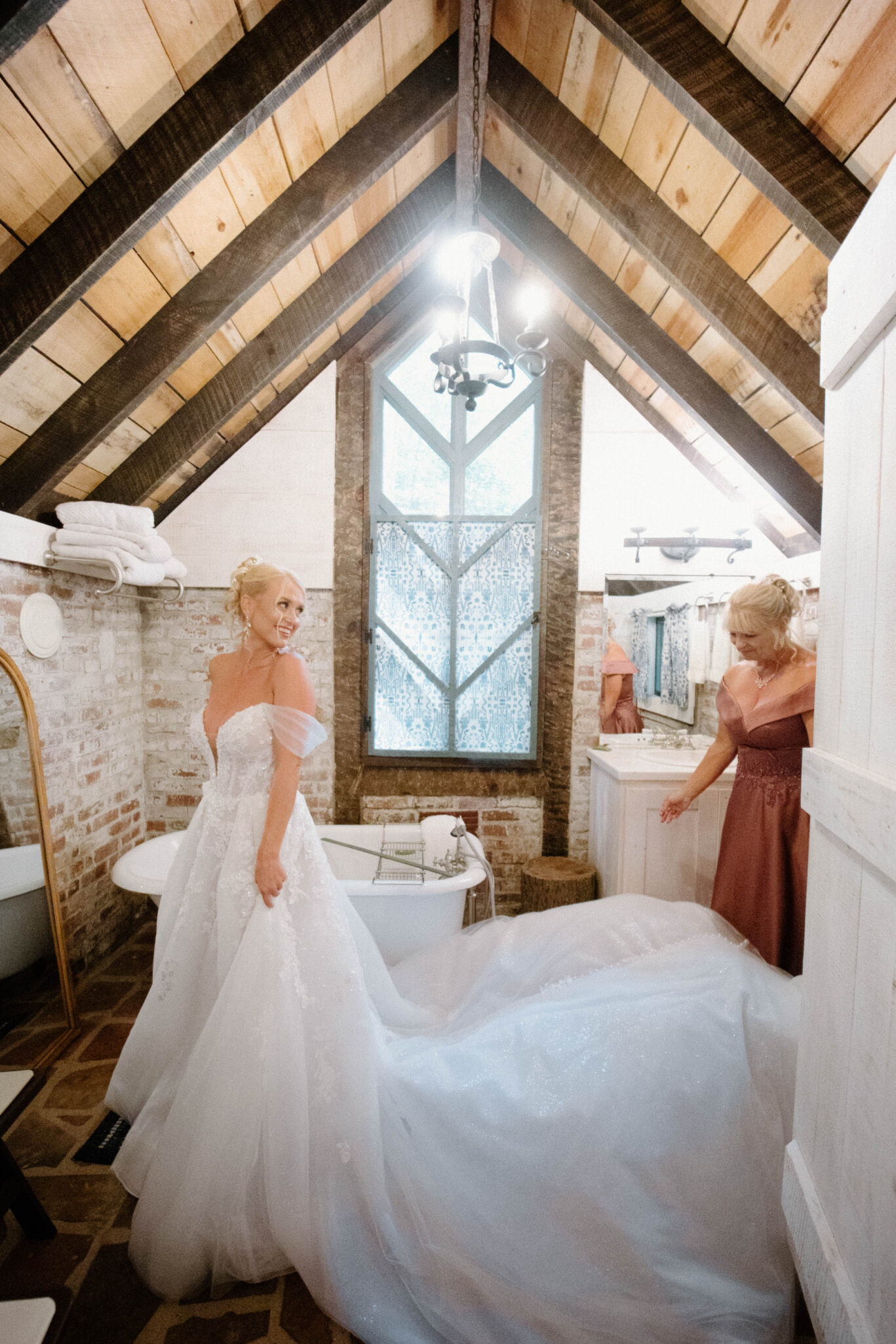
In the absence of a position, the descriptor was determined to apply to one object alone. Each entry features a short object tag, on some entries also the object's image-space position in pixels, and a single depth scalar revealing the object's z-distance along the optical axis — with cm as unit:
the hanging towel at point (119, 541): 259
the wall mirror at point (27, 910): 233
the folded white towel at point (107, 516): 258
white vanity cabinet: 294
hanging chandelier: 218
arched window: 355
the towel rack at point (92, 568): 262
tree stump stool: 318
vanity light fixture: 332
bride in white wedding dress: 138
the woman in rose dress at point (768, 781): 215
